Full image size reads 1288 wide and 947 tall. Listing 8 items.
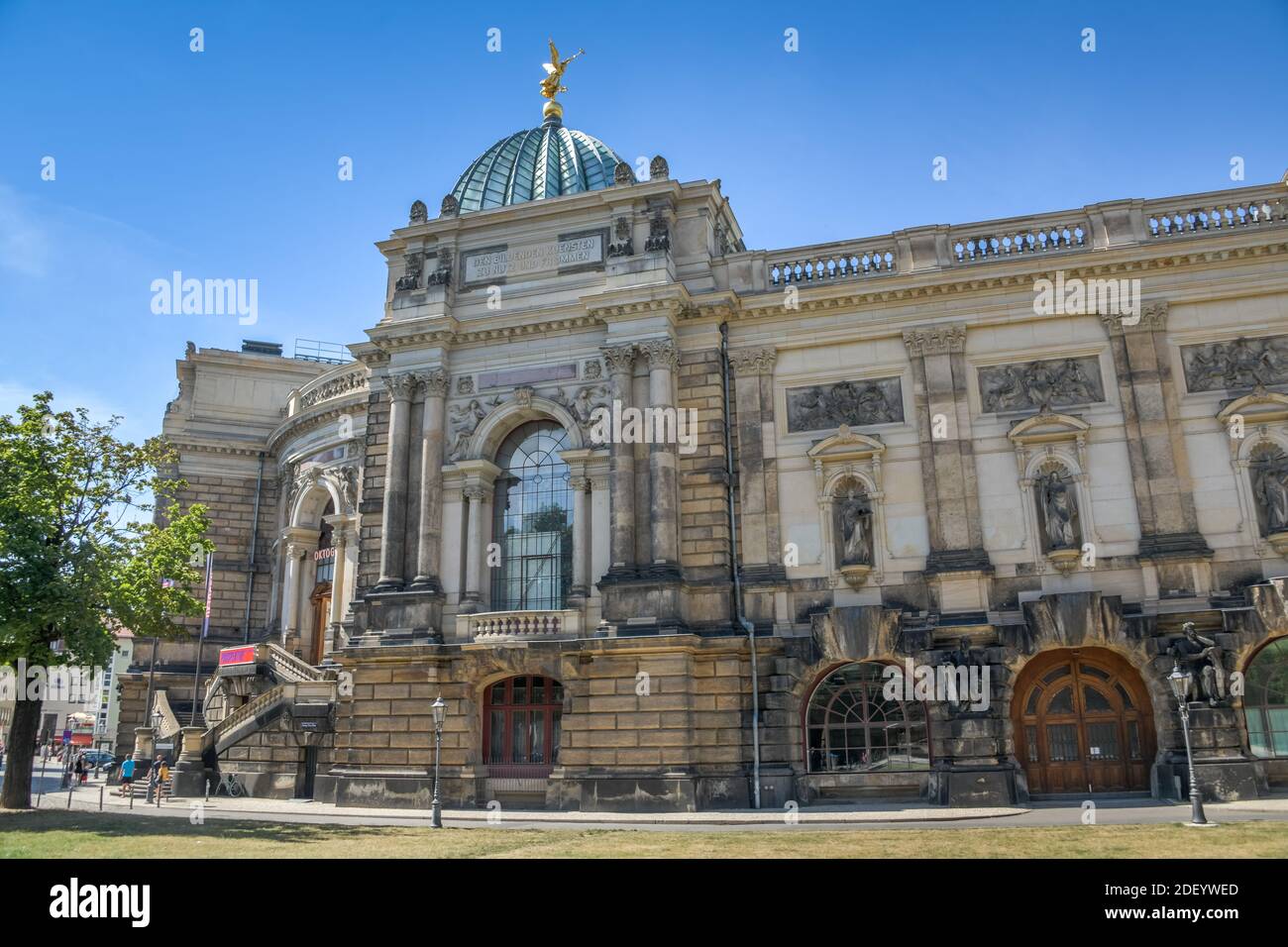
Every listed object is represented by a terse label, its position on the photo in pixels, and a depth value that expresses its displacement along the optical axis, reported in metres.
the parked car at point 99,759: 54.39
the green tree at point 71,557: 24.20
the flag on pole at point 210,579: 42.04
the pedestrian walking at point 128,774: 36.19
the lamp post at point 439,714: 26.78
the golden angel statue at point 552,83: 43.53
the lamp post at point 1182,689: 22.30
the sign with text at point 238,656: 39.88
